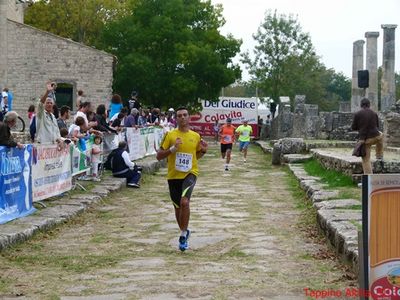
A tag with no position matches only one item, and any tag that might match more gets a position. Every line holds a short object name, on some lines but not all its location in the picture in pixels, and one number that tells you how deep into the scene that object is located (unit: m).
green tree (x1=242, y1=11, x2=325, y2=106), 60.91
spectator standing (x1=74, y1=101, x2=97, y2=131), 15.86
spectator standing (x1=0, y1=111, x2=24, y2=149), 10.62
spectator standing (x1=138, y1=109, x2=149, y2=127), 25.02
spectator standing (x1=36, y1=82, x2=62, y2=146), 13.12
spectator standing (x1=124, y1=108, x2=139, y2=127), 21.62
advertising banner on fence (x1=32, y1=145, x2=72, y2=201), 11.87
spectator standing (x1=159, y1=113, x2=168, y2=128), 29.46
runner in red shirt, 23.15
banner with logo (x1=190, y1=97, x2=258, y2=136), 52.34
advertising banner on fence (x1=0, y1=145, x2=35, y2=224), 10.20
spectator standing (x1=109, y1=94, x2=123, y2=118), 21.03
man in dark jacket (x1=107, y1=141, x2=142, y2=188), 17.06
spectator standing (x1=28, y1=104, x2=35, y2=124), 22.69
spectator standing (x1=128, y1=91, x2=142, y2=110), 25.16
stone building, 34.78
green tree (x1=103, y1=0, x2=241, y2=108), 42.72
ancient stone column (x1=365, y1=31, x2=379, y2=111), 39.97
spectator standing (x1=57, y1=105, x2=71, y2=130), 15.07
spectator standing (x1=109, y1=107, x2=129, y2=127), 19.92
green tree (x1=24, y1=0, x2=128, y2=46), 51.06
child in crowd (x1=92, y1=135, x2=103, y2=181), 16.03
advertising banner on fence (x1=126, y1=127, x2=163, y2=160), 21.17
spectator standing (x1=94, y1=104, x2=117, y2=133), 17.30
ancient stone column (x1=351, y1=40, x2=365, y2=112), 40.94
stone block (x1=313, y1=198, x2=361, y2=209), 10.99
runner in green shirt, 26.75
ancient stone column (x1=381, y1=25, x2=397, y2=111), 37.66
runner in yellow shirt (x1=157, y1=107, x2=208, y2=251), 9.49
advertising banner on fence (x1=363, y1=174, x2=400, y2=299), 5.57
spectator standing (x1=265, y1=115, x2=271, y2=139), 48.11
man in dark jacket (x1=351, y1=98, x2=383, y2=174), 15.50
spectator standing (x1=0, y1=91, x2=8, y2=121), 23.72
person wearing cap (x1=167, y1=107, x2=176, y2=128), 32.09
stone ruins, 34.81
